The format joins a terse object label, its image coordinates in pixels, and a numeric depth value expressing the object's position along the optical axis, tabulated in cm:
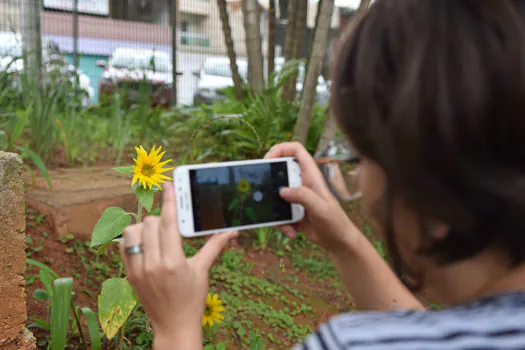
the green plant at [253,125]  277
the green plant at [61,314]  125
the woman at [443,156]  51
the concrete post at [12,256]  128
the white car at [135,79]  401
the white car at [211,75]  770
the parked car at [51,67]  295
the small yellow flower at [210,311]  144
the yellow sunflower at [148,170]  130
